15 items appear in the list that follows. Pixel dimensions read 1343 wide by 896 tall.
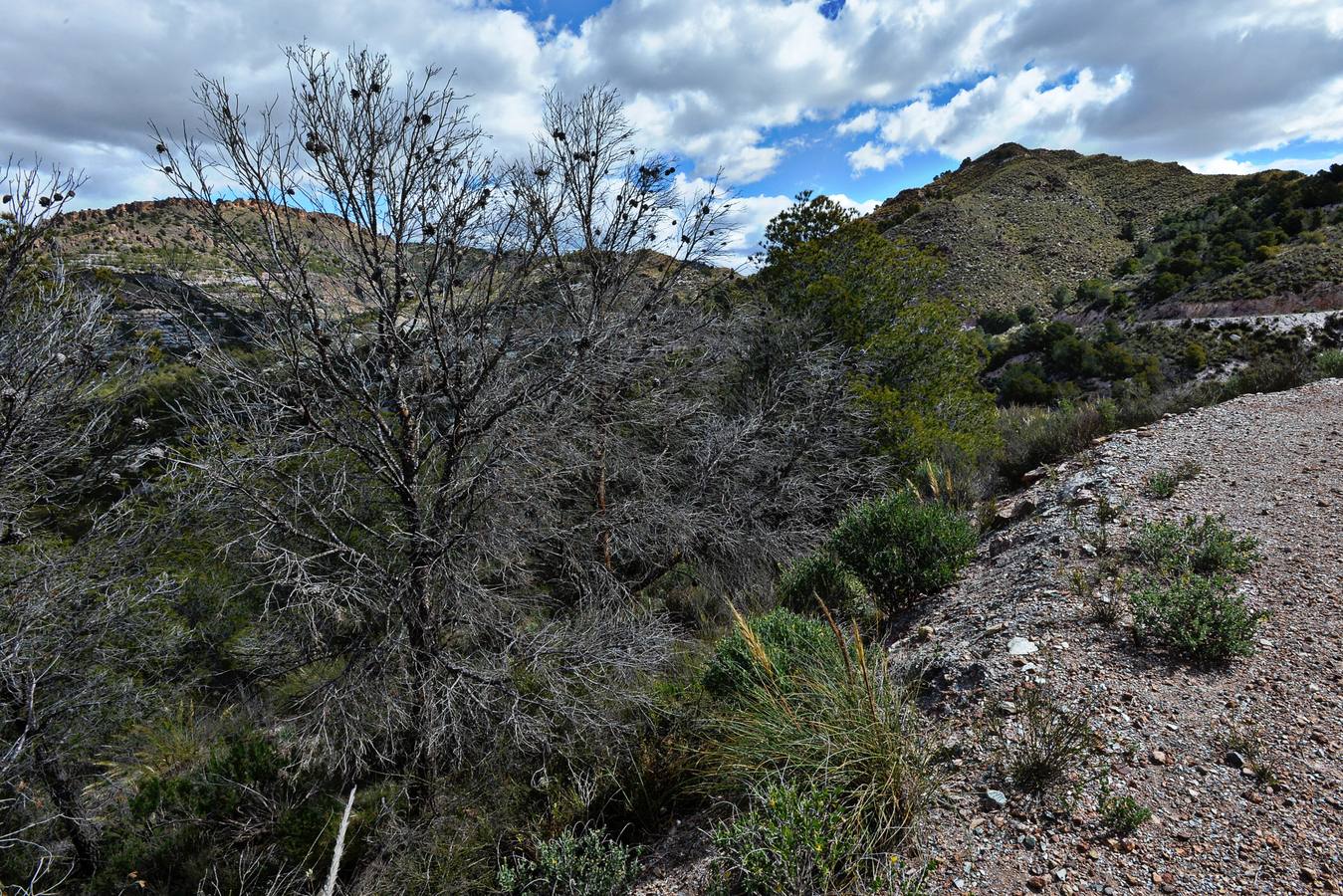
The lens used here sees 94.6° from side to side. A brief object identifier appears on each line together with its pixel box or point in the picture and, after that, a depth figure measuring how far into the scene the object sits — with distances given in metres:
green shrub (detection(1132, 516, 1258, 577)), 4.66
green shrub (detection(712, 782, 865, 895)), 2.65
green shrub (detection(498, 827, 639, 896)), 3.34
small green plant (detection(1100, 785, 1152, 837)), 2.77
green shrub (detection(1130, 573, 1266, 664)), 3.76
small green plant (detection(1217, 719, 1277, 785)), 2.94
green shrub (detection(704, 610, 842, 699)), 4.15
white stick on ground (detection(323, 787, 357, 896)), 1.38
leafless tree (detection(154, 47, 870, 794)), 4.37
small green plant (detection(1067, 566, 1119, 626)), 4.31
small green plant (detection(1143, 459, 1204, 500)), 6.13
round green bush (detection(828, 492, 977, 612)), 5.93
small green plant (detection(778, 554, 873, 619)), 6.04
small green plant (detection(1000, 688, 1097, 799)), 3.11
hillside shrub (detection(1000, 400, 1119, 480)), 9.12
